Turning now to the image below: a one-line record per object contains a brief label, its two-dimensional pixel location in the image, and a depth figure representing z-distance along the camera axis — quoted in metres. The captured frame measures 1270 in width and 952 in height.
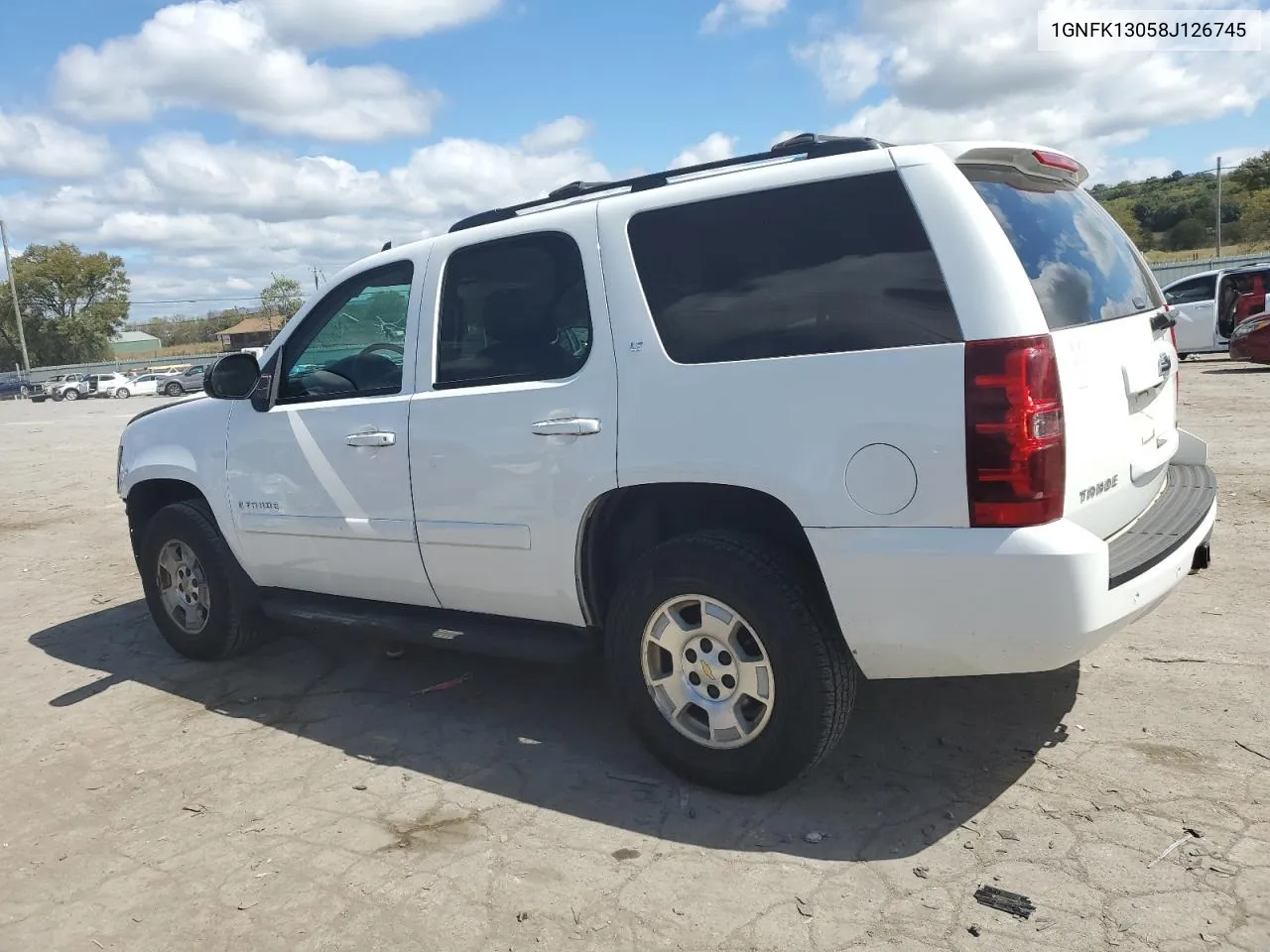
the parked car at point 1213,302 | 16.55
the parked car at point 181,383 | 45.56
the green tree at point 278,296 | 83.88
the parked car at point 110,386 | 47.69
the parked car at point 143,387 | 48.16
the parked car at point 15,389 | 52.62
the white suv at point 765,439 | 2.87
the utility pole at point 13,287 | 60.16
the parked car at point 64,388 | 48.28
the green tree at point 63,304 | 72.56
